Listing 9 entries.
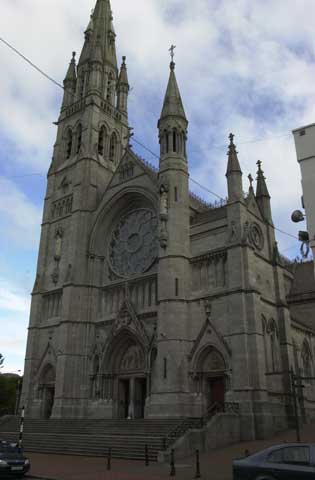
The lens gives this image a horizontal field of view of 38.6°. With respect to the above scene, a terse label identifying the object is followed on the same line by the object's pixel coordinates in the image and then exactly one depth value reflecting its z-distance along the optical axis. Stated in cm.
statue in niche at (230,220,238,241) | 2814
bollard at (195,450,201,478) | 1470
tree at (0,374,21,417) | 6014
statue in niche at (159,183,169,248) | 3047
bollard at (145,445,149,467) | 1836
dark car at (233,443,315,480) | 980
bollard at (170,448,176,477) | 1546
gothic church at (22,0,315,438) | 2684
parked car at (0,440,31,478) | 1494
